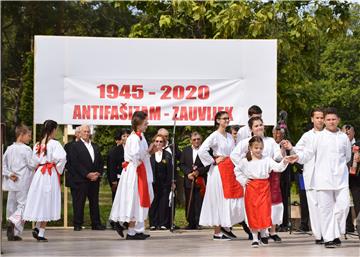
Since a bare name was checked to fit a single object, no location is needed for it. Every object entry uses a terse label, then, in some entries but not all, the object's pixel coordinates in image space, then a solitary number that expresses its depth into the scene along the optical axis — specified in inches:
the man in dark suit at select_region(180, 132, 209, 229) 700.7
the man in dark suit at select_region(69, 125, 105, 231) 695.1
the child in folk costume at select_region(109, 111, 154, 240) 586.6
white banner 681.6
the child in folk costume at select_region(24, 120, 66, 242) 585.0
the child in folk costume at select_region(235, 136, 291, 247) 537.6
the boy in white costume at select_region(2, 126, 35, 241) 597.0
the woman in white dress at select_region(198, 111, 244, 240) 583.8
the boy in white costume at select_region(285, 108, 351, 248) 530.3
